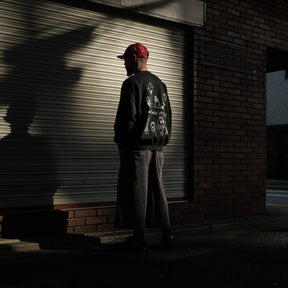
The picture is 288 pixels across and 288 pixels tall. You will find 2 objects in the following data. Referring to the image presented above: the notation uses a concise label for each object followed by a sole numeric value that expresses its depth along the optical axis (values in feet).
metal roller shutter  14.85
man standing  13.47
